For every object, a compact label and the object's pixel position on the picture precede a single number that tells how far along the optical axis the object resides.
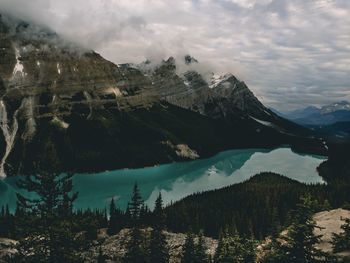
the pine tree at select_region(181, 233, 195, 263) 56.19
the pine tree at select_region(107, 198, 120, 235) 92.44
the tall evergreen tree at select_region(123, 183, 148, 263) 59.81
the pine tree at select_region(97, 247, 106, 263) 66.06
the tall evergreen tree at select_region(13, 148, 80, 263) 38.06
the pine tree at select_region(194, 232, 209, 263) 53.97
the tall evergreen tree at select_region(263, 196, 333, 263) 30.86
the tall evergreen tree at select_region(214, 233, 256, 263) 48.43
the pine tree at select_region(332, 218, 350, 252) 33.41
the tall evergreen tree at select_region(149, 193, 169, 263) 59.88
